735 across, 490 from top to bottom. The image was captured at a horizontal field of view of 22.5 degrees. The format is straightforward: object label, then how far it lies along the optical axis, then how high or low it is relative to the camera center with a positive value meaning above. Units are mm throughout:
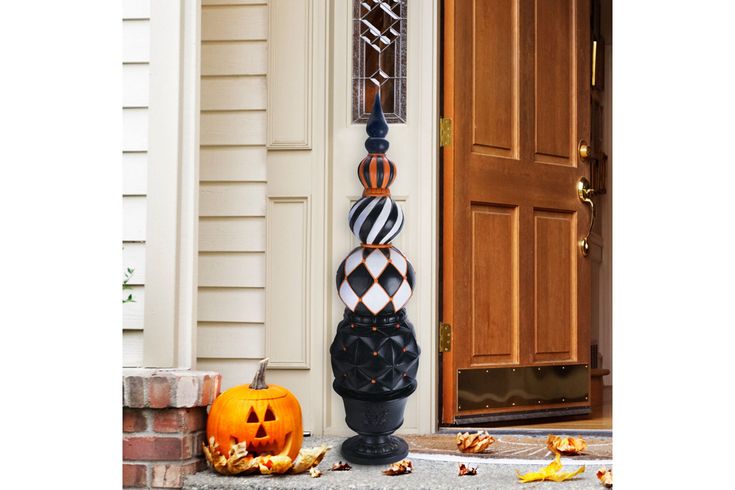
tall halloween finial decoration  5852 -39
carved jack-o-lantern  5745 -267
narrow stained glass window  6512 +847
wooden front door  6539 +340
